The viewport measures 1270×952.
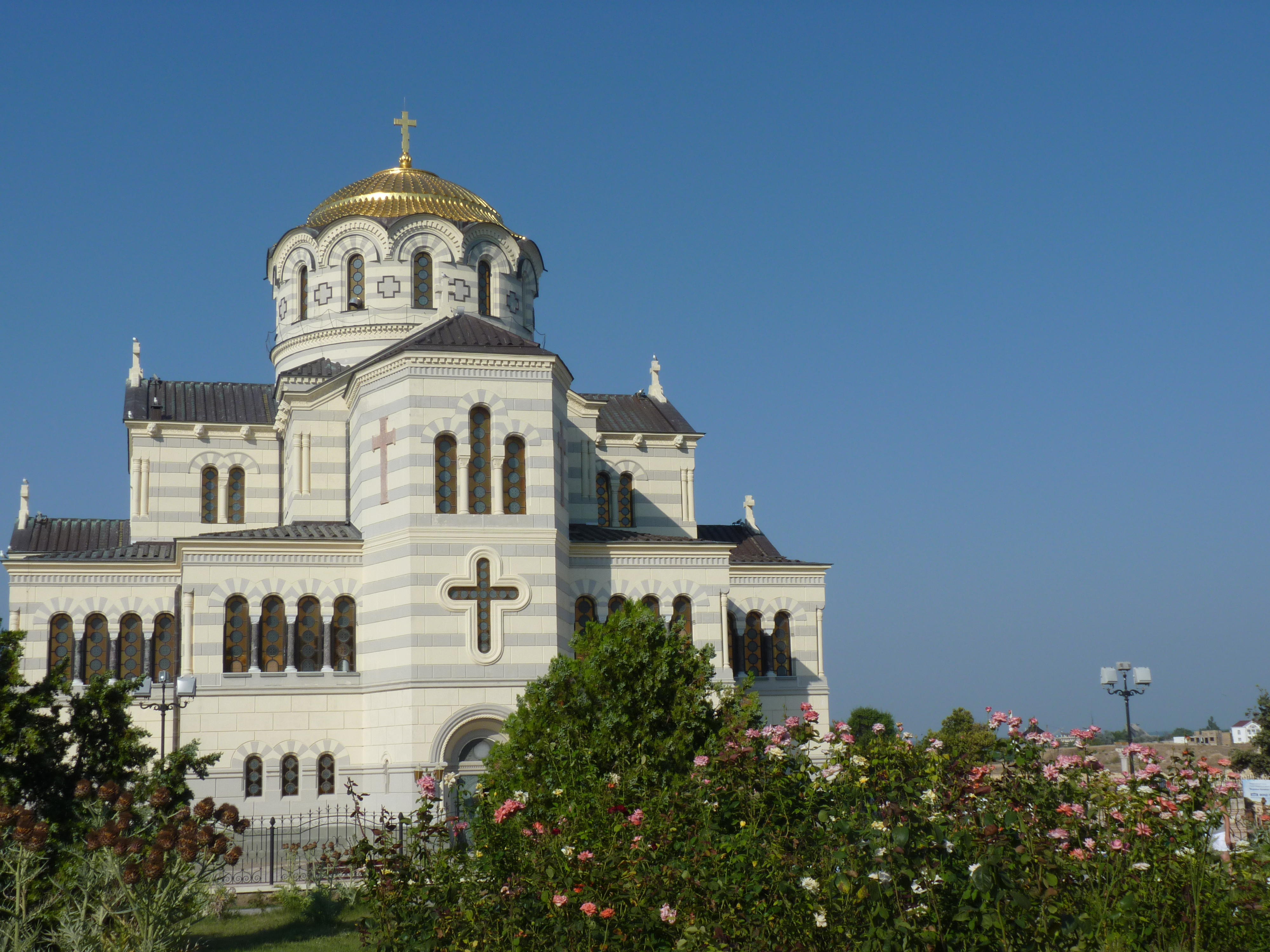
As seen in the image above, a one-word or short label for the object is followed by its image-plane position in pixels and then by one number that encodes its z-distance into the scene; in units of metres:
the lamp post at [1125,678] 25.33
